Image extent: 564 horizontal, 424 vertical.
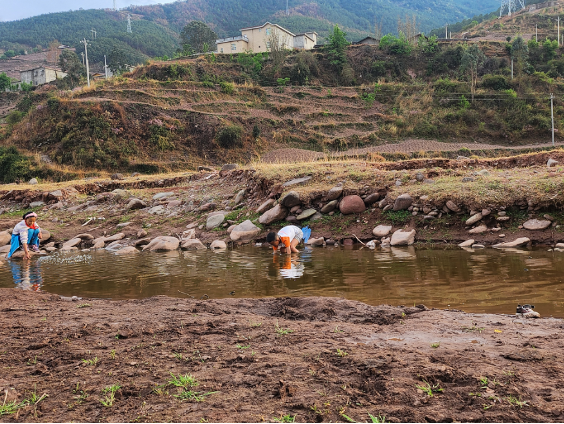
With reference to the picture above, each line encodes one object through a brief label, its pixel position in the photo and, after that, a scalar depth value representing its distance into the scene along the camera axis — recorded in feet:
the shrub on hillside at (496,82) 141.49
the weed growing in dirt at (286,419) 6.55
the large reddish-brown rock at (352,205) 33.32
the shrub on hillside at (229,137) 108.58
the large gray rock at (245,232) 34.73
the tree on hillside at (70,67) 192.31
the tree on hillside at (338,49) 172.59
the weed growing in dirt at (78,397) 7.35
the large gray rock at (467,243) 26.89
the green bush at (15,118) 120.21
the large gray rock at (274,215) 35.14
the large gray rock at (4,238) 40.42
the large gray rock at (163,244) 34.40
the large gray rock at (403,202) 31.35
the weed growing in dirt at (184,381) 7.96
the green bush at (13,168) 87.36
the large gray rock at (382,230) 30.55
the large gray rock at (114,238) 38.93
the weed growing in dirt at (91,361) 9.41
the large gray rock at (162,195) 48.16
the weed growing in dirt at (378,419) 6.45
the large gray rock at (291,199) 35.55
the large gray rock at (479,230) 27.73
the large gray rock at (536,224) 26.07
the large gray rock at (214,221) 37.94
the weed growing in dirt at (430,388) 7.44
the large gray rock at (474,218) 28.30
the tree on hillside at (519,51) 157.19
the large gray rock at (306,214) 34.81
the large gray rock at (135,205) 46.16
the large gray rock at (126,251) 34.17
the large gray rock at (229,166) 63.89
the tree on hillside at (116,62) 222.28
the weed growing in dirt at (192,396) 7.39
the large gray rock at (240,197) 41.52
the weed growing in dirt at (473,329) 11.25
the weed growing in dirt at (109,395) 7.34
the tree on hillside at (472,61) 153.89
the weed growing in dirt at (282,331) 11.28
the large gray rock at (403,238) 28.94
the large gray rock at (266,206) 37.17
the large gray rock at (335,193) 34.73
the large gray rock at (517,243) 25.41
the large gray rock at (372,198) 33.47
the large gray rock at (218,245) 33.47
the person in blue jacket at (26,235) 34.40
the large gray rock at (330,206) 34.37
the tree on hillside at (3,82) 207.41
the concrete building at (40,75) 251.60
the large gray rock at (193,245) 34.27
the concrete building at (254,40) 202.18
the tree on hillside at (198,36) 257.96
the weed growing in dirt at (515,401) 6.87
